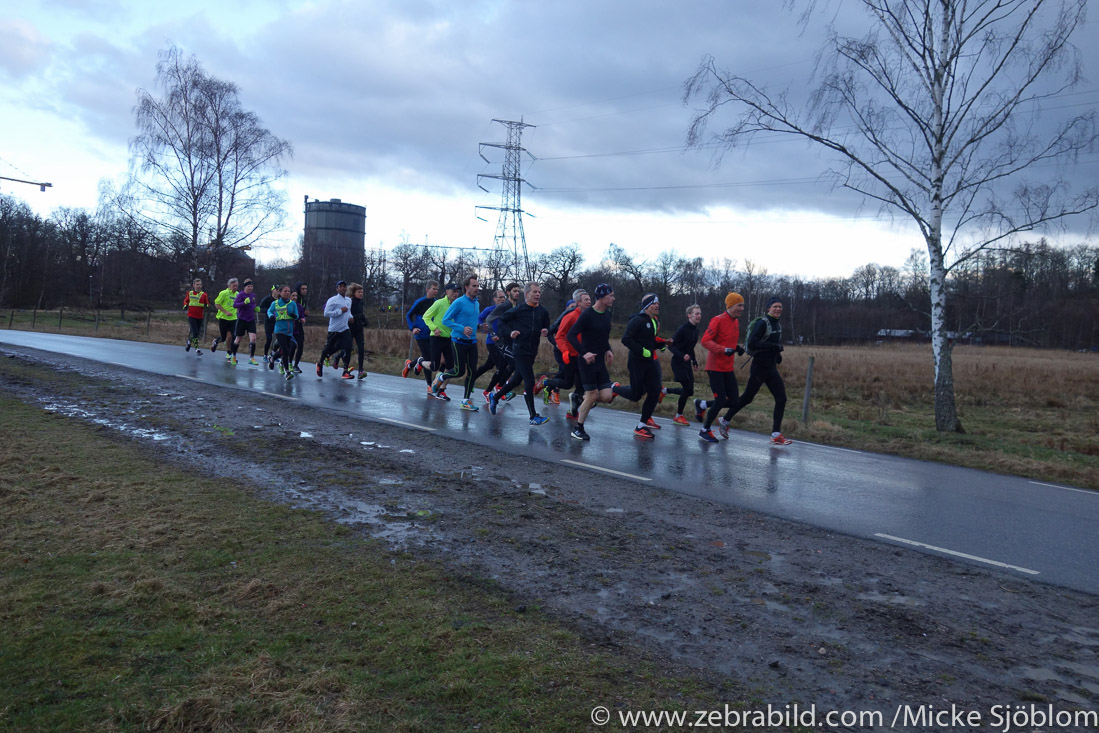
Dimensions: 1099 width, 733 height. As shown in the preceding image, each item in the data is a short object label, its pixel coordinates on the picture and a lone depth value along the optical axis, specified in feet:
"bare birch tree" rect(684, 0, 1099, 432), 45.60
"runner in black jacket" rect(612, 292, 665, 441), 36.29
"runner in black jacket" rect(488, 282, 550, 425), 39.11
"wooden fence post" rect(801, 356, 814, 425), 45.98
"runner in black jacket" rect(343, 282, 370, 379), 53.11
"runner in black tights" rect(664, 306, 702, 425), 41.32
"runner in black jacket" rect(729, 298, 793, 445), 37.01
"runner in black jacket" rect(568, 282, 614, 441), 35.24
